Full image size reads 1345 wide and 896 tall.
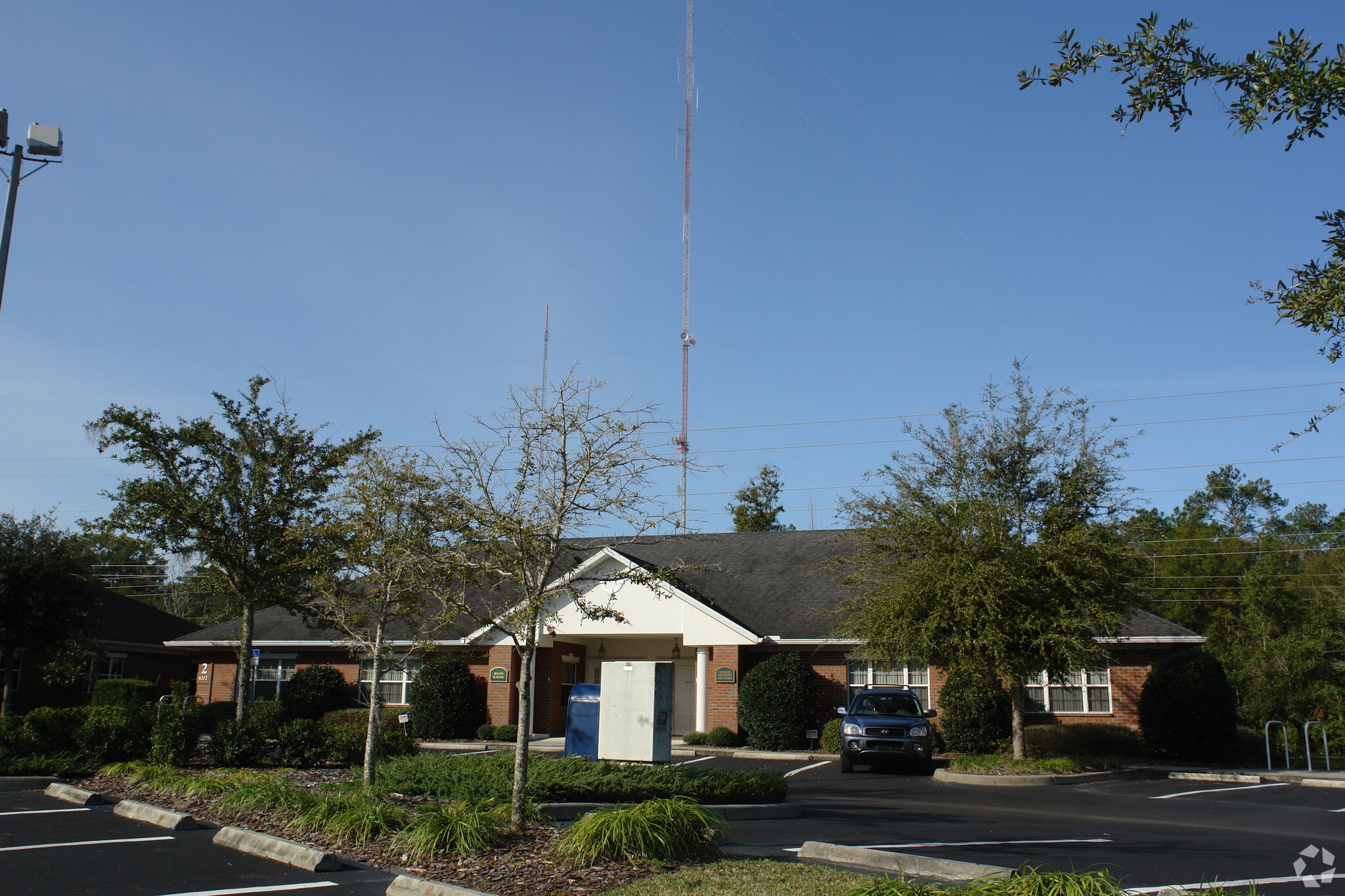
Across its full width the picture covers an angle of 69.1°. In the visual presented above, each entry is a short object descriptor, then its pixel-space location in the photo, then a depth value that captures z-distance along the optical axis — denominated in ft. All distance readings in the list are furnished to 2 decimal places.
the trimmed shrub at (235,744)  50.57
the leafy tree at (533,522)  31.81
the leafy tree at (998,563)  61.21
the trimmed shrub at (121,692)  93.81
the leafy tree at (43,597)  76.18
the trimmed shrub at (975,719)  73.46
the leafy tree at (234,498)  66.80
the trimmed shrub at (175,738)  48.39
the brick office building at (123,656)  102.06
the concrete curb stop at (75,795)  39.53
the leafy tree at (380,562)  39.91
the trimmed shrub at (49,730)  49.67
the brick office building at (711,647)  78.84
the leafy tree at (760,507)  191.93
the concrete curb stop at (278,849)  27.61
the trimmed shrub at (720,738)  78.48
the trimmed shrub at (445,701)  83.46
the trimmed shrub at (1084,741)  72.91
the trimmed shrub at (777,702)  76.43
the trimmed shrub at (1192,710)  71.51
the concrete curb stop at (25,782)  44.47
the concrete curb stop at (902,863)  25.25
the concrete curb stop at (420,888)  23.94
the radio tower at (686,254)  115.55
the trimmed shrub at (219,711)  82.64
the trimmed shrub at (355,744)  51.90
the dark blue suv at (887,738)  63.67
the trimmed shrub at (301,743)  52.49
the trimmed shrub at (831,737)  75.72
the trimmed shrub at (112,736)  49.21
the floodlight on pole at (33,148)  41.32
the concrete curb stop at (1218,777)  61.57
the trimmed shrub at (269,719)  52.26
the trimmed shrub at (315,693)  88.38
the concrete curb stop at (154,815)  33.73
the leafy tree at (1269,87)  19.25
